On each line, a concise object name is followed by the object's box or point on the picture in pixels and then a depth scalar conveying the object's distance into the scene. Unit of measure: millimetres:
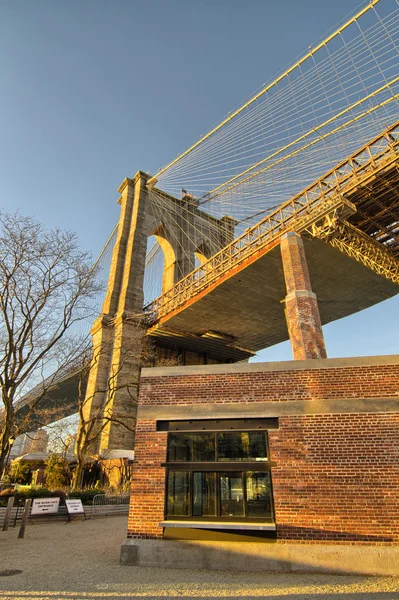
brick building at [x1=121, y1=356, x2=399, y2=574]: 6738
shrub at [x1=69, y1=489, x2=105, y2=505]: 15902
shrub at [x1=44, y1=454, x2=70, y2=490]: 20531
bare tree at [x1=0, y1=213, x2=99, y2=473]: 13023
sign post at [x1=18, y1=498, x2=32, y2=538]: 10031
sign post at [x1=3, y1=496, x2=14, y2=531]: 10977
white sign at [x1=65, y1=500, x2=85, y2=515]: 13344
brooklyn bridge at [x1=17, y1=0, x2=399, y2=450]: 17359
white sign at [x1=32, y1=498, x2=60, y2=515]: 12519
